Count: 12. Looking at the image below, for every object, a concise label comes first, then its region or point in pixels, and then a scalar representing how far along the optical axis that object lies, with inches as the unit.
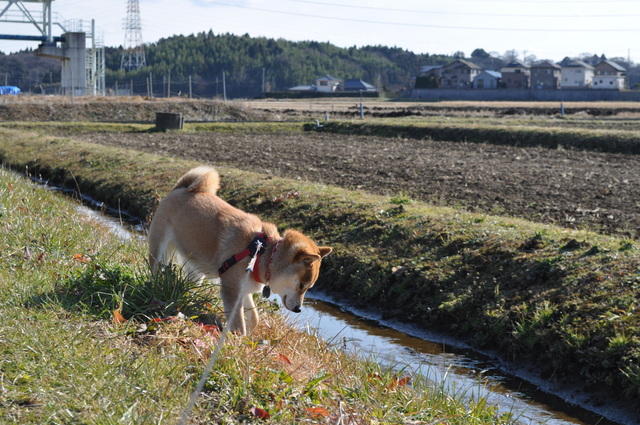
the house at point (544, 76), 4429.1
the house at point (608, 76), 4314.0
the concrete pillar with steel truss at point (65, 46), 2333.9
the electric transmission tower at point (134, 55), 4276.8
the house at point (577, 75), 4552.2
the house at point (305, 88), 5326.8
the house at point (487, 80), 4387.3
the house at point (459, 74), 4507.9
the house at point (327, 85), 5400.6
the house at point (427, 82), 3907.5
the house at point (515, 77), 4370.1
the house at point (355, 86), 5172.2
